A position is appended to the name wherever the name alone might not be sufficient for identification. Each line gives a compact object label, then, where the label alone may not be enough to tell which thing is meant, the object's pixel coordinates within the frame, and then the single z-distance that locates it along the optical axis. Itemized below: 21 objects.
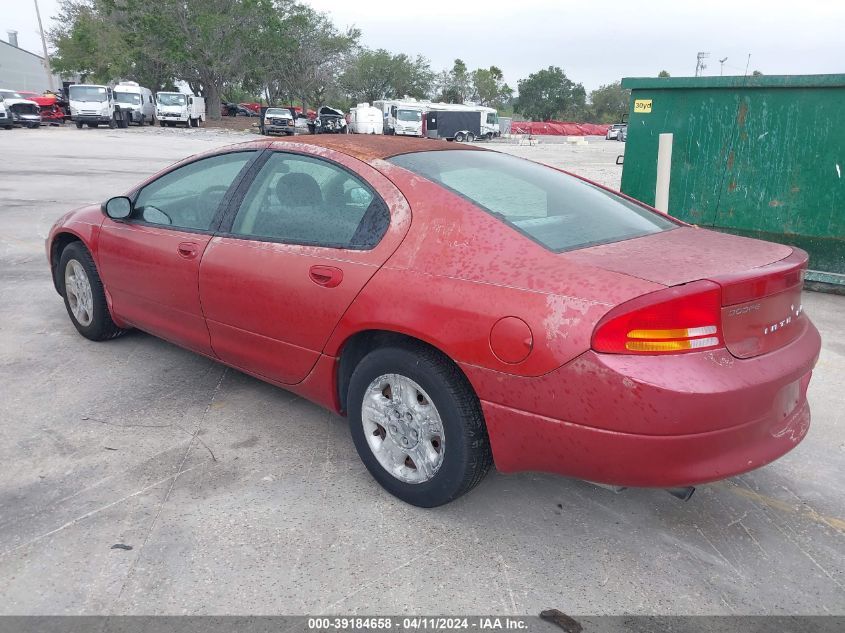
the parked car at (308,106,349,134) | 42.23
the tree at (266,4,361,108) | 58.69
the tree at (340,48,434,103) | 74.09
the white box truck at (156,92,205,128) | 42.44
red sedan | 2.18
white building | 67.69
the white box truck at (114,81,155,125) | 41.06
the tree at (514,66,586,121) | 98.38
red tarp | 64.25
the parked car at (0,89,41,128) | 35.09
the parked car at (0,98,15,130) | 34.31
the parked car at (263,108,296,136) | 40.19
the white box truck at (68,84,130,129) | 36.53
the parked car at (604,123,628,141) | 58.00
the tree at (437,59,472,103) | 93.12
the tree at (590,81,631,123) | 102.06
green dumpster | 6.25
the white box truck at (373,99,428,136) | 43.28
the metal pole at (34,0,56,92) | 55.97
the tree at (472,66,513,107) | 97.50
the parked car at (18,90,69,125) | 40.66
